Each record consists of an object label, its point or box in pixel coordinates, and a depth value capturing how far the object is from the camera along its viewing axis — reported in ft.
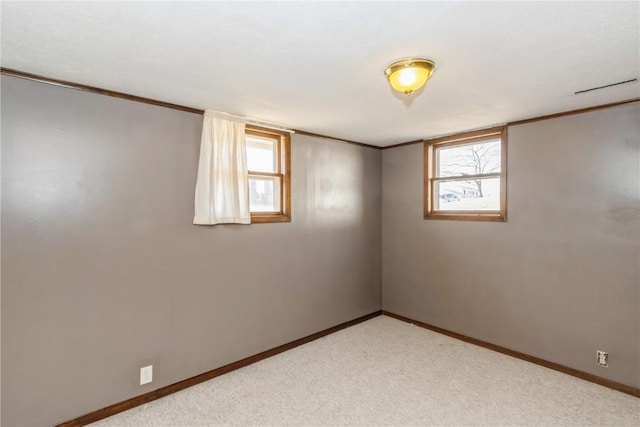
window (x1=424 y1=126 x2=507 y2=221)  11.27
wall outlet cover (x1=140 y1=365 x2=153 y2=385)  8.20
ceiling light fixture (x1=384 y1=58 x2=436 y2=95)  6.11
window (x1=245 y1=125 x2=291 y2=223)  10.80
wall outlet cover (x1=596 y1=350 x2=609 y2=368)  8.94
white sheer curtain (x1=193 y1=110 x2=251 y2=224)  9.07
